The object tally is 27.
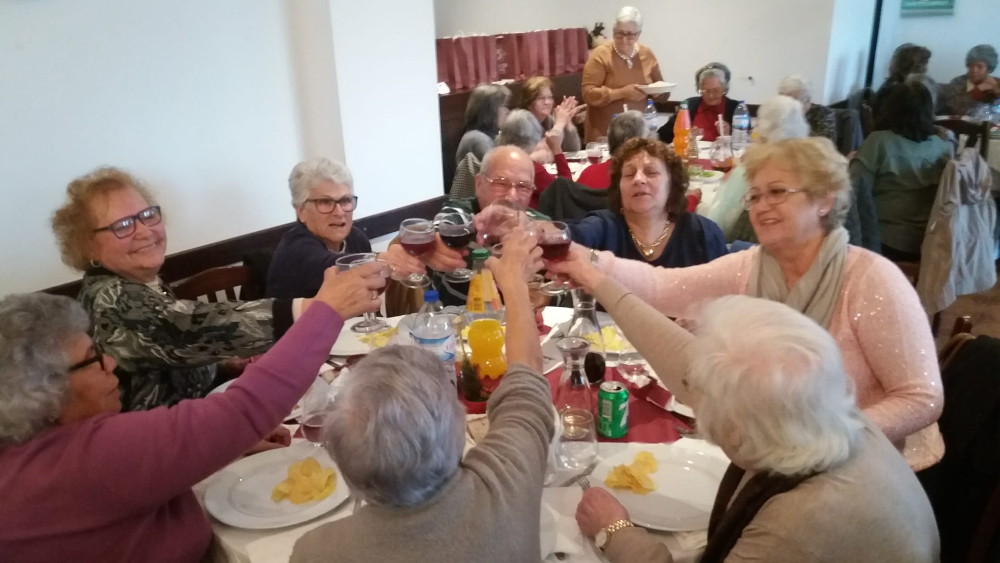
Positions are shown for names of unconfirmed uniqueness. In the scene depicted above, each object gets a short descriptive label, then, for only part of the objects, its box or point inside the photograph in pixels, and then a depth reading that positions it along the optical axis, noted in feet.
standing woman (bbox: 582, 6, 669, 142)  18.22
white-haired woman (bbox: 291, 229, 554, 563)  3.28
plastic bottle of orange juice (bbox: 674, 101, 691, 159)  15.62
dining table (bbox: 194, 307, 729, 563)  4.38
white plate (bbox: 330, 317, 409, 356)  6.98
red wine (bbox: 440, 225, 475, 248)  6.18
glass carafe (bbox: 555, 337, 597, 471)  5.01
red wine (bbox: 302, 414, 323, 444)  5.54
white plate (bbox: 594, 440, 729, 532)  4.51
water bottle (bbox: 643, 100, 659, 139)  14.62
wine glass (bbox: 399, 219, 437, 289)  6.02
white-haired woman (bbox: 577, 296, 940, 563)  3.55
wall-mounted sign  23.90
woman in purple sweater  3.85
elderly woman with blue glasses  5.75
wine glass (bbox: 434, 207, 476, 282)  6.18
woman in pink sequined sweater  5.33
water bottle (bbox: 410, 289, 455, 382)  6.11
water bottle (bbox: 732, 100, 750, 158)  16.12
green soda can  5.34
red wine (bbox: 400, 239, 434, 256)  6.03
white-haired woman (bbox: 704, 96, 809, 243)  10.82
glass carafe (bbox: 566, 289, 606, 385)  6.56
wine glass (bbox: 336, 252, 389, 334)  6.27
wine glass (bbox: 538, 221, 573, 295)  5.86
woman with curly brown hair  8.60
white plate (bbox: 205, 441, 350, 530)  4.62
